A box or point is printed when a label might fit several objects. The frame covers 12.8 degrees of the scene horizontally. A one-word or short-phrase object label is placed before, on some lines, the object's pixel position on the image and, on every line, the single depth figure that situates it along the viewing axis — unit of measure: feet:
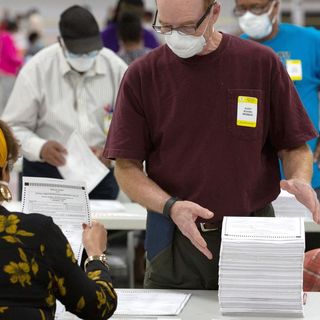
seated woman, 11.09
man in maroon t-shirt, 14.33
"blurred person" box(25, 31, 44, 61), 68.58
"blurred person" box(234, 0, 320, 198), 24.58
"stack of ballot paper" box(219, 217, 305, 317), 13.19
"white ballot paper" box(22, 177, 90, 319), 14.12
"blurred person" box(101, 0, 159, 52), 33.60
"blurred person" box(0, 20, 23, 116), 71.86
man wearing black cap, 24.36
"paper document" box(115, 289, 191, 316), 13.87
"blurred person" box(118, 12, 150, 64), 32.36
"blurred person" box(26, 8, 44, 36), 75.65
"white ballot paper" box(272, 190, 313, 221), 19.51
